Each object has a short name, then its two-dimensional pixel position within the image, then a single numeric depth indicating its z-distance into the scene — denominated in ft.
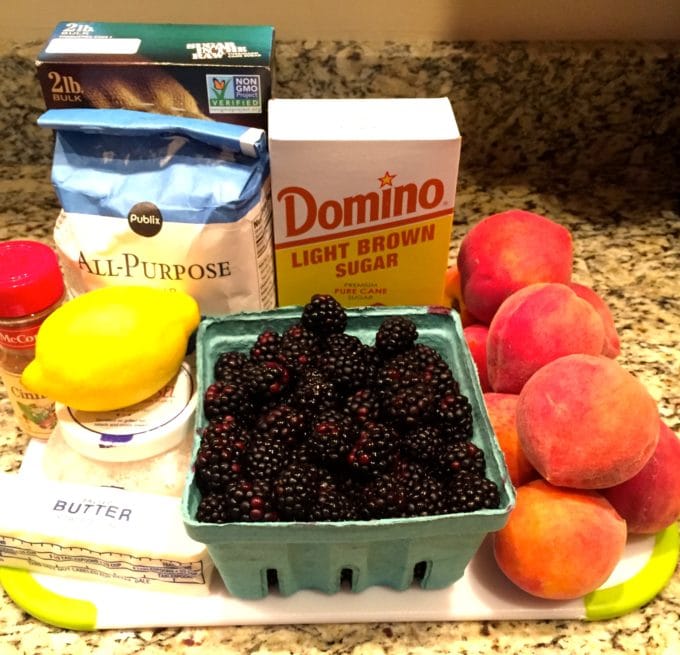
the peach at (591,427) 2.12
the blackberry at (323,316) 2.52
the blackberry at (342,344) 2.46
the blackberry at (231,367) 2.40
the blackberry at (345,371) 2.38
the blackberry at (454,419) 2.27
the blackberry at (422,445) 2.19
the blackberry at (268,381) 2.33
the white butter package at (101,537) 2.23
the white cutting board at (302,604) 2.26
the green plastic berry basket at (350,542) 1.98
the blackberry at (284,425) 2.21
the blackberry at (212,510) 1.99
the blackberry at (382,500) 2.02
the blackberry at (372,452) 2.13
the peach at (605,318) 2.74
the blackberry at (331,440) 2.14
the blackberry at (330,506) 2.00
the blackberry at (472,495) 2.02
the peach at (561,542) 2.13
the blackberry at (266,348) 2.48
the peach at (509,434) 2.37
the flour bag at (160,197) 2.52
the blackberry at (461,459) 2.14
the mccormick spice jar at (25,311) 2.38
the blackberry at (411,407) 2.23
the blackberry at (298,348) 2.45
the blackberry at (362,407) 2.28
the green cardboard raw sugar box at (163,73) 2.59
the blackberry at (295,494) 1.99
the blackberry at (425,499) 2.02
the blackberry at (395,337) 2.48
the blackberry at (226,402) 2.28
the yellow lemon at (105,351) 2.30
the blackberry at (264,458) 2.11
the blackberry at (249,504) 1.98
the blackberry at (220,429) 2.17
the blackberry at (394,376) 2.33
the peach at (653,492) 2.30
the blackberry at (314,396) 2.31
